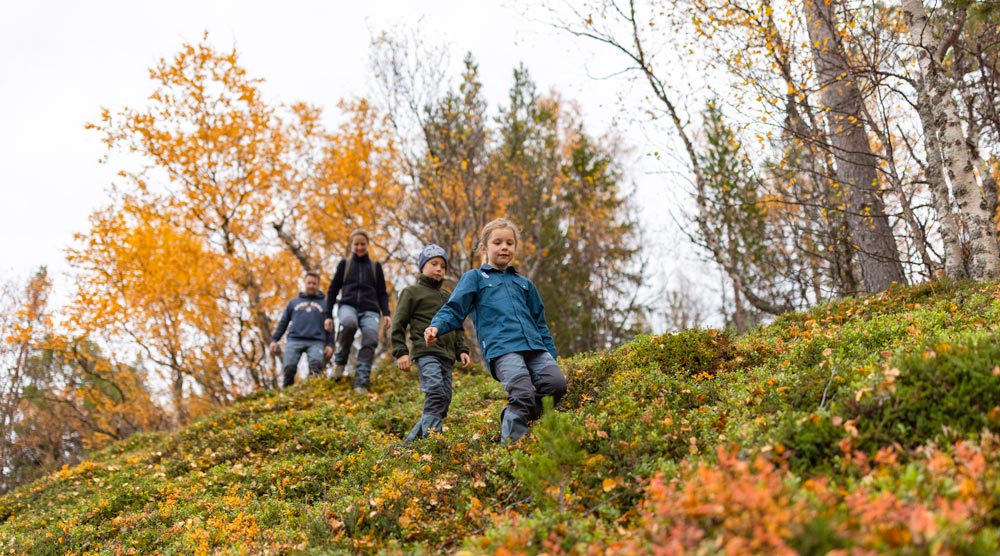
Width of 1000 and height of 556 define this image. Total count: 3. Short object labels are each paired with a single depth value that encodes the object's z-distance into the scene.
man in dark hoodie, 10.88
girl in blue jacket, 4.98
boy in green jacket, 6.11
